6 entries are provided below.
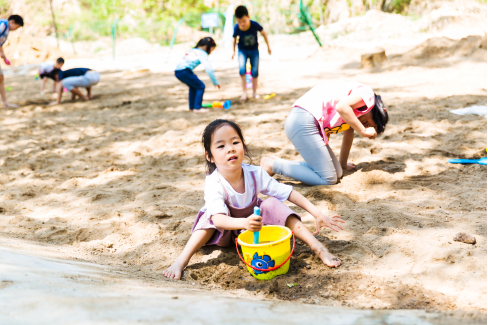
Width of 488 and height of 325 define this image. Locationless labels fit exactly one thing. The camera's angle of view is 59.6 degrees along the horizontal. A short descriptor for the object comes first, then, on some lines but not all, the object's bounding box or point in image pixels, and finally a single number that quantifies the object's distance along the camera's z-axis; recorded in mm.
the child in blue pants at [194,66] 6418
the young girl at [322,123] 3309
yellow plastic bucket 2031
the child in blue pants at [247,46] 6723
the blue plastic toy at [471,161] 3480
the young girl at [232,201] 2238
